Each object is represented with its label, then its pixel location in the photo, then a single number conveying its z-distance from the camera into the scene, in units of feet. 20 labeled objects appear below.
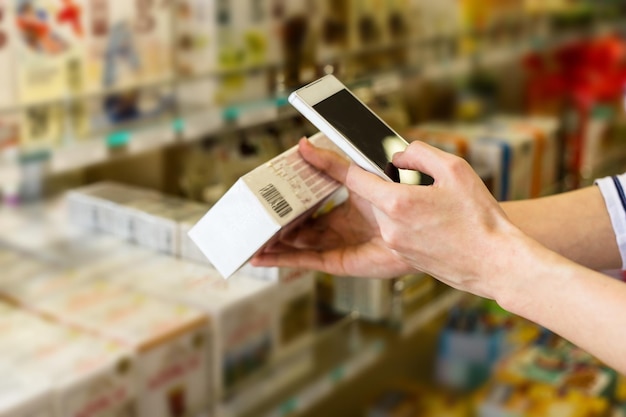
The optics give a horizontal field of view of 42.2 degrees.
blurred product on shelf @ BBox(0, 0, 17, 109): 3.69
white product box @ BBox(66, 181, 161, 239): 4.05
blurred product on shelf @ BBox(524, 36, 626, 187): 7.11
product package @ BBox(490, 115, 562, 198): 5.82
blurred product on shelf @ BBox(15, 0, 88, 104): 3.79
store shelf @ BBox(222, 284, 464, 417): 3.98
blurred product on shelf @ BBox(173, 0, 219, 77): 4.59
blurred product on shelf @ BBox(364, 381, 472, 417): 5.82
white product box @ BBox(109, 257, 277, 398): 3.63
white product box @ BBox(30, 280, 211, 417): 3.42
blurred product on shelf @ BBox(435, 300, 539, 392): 6.00
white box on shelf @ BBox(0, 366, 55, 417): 2.90
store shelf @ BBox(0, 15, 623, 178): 3.84
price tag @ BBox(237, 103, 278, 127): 4.03
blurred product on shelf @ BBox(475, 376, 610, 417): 5.19
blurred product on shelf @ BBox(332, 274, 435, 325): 4.35
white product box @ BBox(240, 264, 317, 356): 3.57
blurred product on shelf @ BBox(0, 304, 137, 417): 3.06
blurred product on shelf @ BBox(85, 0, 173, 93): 4.12
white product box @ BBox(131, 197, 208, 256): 3.66
